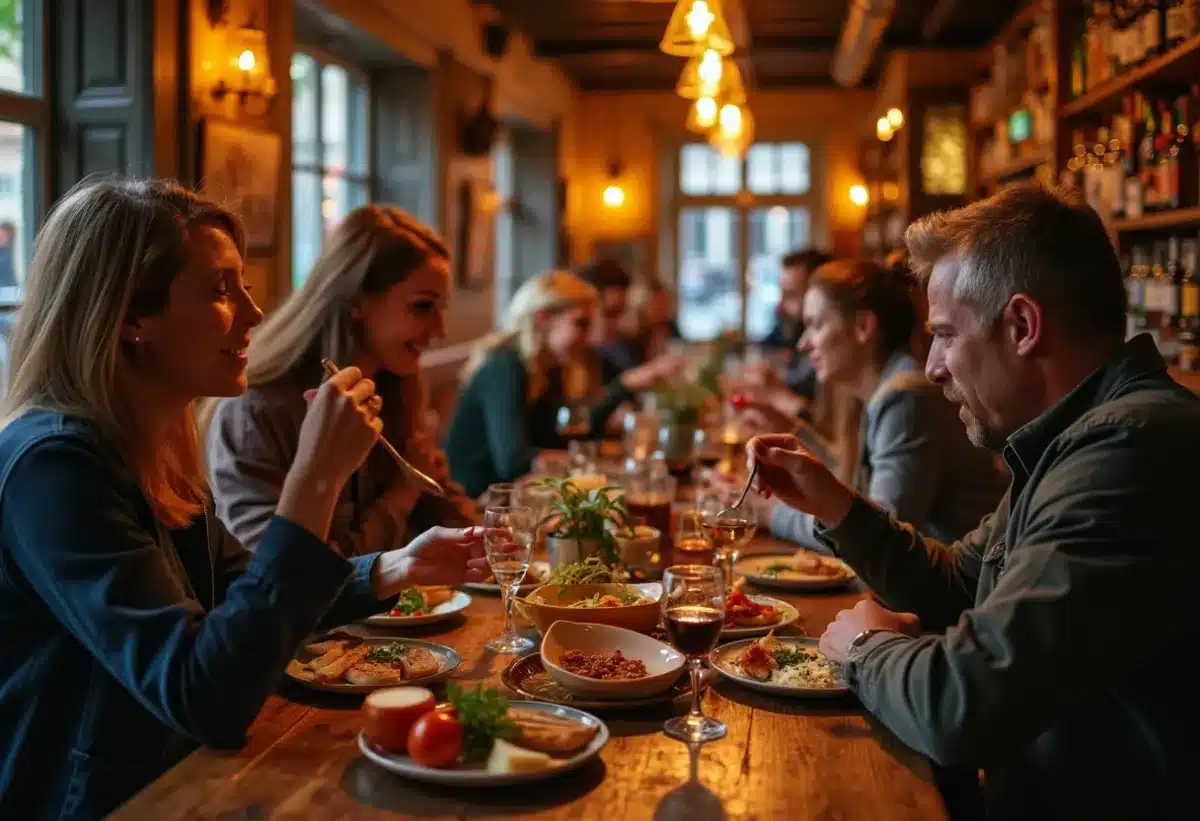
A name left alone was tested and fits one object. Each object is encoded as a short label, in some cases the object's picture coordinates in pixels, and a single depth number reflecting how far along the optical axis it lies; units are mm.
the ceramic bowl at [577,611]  1941
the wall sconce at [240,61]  4676
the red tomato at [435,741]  1420
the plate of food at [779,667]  1772
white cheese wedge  1402
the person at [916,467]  2881
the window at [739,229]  12812
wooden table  1375
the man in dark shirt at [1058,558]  1393
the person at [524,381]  4621
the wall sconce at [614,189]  12471
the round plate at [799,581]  2498
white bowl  1690
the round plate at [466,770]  1396
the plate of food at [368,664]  1772
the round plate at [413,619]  2148
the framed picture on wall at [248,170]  4574
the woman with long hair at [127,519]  1477
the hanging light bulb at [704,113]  4777
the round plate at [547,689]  1710
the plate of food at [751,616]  2102
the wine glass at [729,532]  2258
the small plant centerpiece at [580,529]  2389
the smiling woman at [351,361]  2545
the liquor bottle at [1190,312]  3775
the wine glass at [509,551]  1973
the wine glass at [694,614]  1594
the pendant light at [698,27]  3436
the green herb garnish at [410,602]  2203
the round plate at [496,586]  2371
